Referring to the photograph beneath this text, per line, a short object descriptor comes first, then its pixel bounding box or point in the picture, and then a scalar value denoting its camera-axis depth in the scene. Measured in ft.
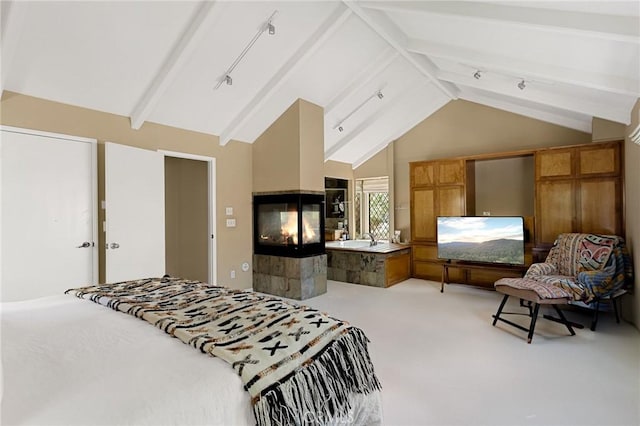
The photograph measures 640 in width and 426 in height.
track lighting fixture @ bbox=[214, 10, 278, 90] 10.23
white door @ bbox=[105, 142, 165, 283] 11.20
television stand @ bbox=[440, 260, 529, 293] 15.26
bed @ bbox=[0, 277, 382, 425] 2.93
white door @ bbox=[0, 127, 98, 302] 9.53
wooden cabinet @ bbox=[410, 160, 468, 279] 17.38
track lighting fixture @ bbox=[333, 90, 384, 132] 16.16
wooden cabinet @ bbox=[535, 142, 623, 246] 12.89
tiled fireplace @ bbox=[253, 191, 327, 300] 14.92
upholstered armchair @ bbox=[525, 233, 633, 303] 10.51
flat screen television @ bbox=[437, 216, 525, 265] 14.69
